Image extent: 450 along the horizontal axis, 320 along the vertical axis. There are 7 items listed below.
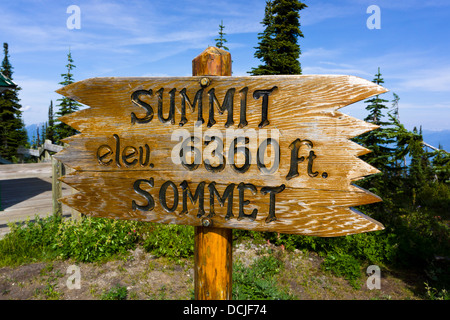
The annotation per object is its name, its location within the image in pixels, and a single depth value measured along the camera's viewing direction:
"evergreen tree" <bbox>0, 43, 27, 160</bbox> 22.38
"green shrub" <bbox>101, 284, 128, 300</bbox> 3.93
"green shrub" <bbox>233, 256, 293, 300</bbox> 3.66
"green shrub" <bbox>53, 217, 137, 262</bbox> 5.06
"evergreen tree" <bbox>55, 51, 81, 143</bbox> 15.93
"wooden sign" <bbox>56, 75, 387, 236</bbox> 1.52
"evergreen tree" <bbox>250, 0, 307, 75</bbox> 8.16
